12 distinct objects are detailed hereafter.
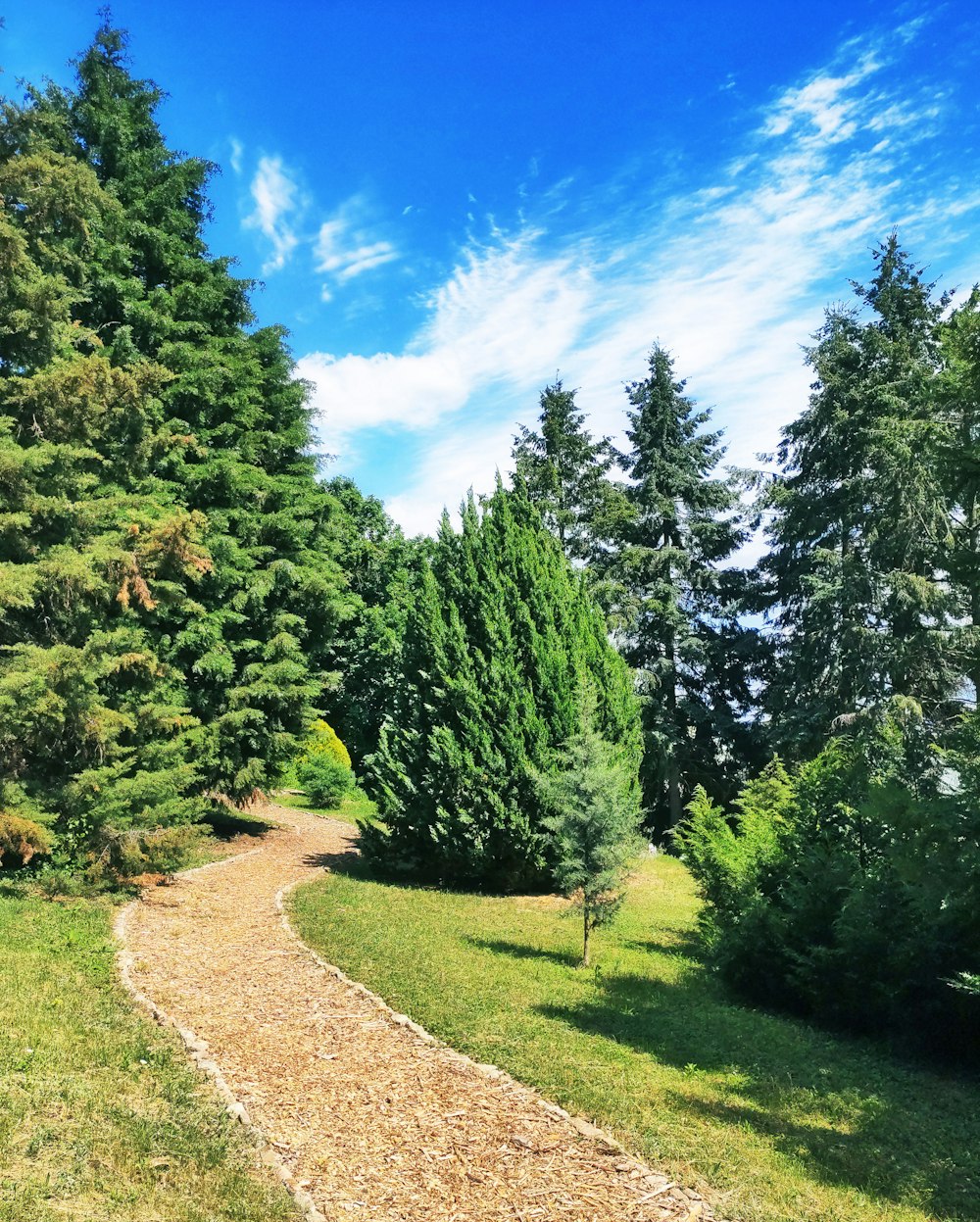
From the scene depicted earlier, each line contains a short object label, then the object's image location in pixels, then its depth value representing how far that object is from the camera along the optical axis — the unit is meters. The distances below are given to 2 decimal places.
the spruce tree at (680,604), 27.50
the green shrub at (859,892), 6.79
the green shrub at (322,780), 28.11
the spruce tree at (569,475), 27.36
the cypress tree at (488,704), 14.77
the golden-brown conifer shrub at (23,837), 9.96
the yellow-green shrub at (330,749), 28.55
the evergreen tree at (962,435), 7.56
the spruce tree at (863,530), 19.98
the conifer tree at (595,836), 9.84
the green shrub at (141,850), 11.06
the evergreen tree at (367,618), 24.39
